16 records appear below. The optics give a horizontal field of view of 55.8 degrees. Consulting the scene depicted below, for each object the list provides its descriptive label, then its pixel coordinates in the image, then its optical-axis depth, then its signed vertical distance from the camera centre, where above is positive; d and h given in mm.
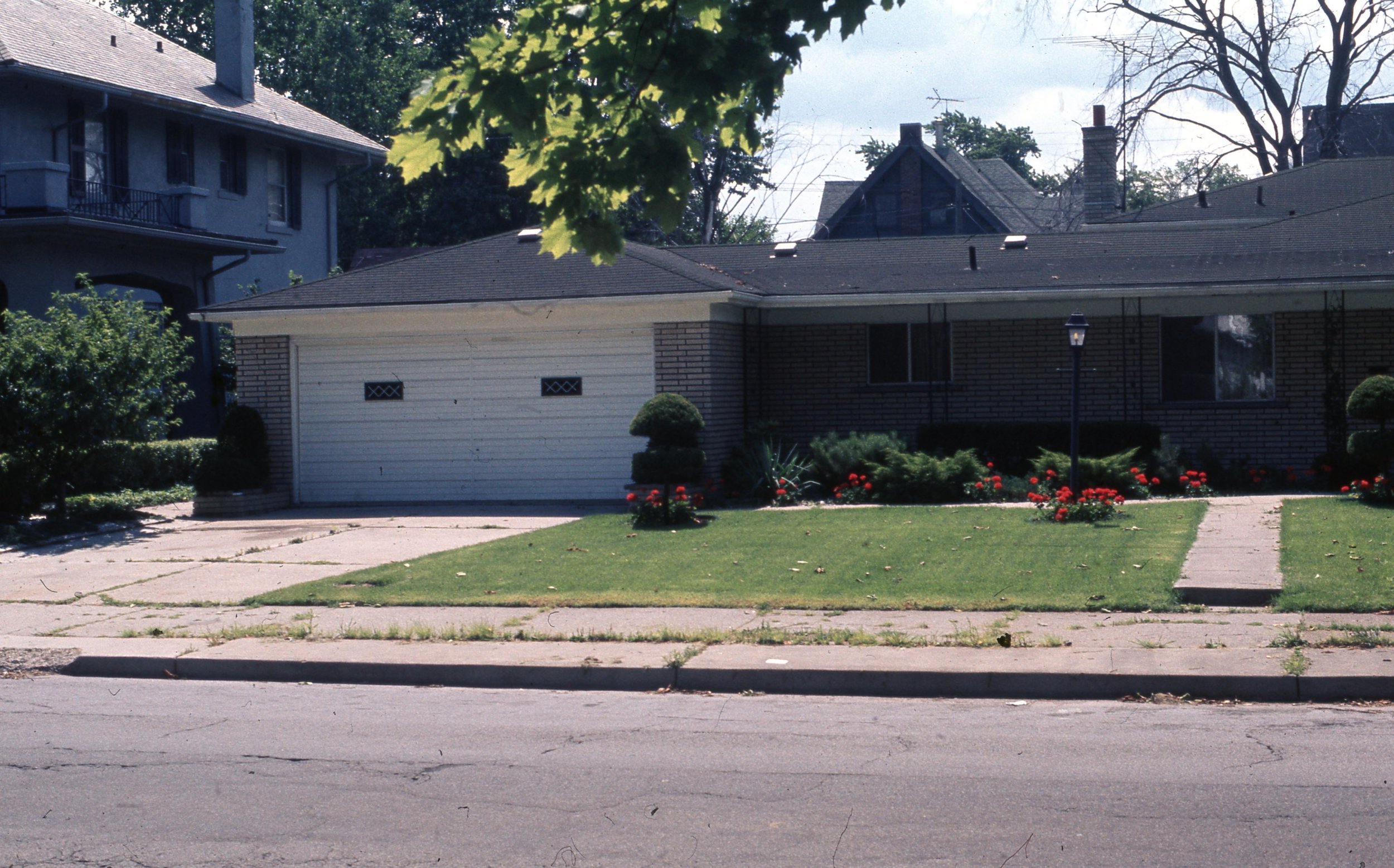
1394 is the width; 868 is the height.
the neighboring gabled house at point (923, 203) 39188 +6293
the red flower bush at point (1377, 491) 15164 -1003
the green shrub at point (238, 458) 18594 -547
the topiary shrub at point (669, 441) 15992 -339
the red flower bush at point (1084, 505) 14711 -1087
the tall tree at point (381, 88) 44875 +12047
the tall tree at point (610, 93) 5793 +1459
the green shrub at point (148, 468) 19406 -720
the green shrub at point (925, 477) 17438 -881
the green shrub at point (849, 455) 18172 -605
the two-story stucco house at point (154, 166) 23297 +5232
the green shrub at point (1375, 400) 15375 +54
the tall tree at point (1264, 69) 32031 +8468
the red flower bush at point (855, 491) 17766 -1081
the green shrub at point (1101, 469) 16656 -776
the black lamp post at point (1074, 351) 15414 +679
